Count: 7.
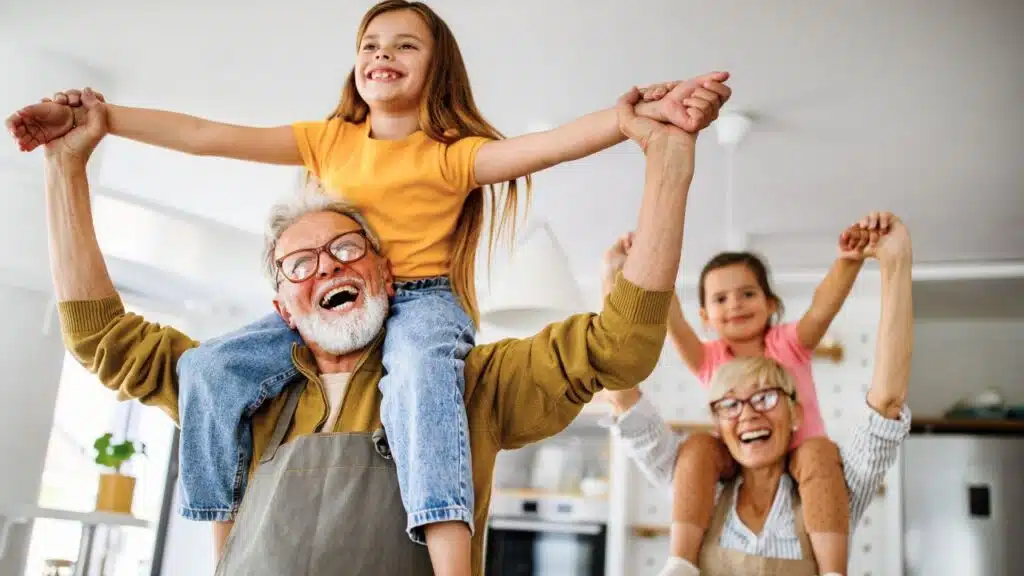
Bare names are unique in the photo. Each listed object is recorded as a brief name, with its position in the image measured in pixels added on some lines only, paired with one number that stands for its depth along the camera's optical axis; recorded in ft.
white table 10.09
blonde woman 6.00
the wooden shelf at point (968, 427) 16.42
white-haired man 3.71
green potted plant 12.76
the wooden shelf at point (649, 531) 16.92
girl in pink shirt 6.09
